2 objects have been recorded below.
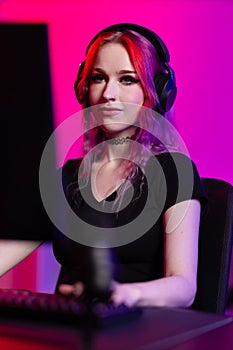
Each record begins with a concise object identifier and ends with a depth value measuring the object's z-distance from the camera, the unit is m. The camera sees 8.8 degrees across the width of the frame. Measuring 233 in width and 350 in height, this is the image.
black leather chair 2.91
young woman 2.97
